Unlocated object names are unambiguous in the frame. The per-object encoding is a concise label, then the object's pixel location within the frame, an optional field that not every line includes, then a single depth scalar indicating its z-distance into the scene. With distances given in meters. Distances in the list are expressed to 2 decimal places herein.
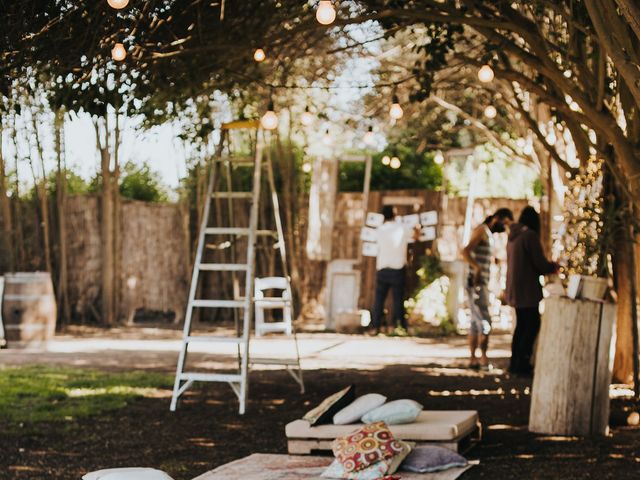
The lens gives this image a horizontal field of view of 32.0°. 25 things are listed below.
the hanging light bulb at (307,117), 11.17
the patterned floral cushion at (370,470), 6.24
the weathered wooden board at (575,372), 7.79
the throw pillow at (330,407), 7.23
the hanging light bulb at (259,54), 8.69
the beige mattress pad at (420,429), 6.97
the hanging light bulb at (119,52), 7.70
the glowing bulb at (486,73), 8.52
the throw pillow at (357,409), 7.22
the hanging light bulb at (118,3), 6.38
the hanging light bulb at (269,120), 8.99
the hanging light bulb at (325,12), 6.42
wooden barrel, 14.33
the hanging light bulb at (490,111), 12.16
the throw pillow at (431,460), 6.51
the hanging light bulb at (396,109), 9.55
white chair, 12.03
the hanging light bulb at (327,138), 14.34
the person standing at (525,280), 10.81
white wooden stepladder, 9.02
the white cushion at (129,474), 4.81
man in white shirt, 16.75
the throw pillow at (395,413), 7.10
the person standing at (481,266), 11.39
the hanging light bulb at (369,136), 12.69
